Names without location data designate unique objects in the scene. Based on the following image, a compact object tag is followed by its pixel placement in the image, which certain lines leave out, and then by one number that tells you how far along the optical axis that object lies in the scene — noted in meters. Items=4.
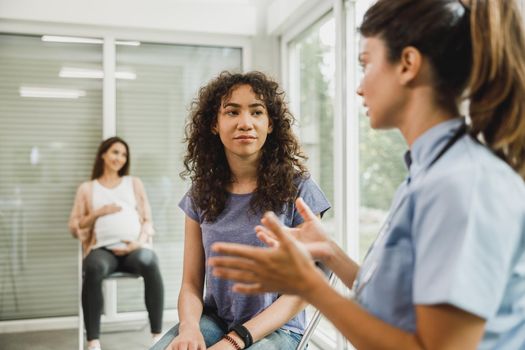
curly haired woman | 1.37
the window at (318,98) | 3.21
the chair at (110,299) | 3.60
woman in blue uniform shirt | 0.67
